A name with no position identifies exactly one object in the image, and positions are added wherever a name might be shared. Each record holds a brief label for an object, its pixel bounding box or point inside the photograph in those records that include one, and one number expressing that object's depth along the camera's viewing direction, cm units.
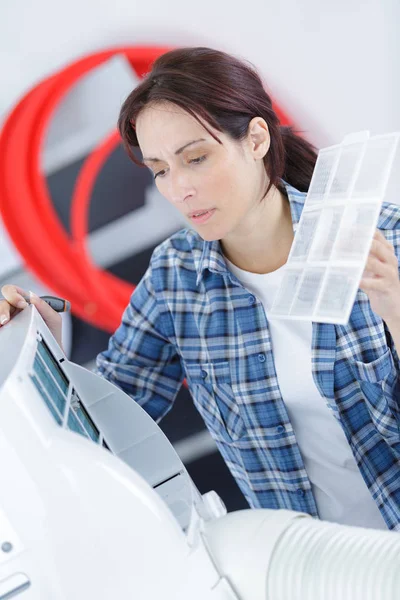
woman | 151
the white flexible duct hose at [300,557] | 117
